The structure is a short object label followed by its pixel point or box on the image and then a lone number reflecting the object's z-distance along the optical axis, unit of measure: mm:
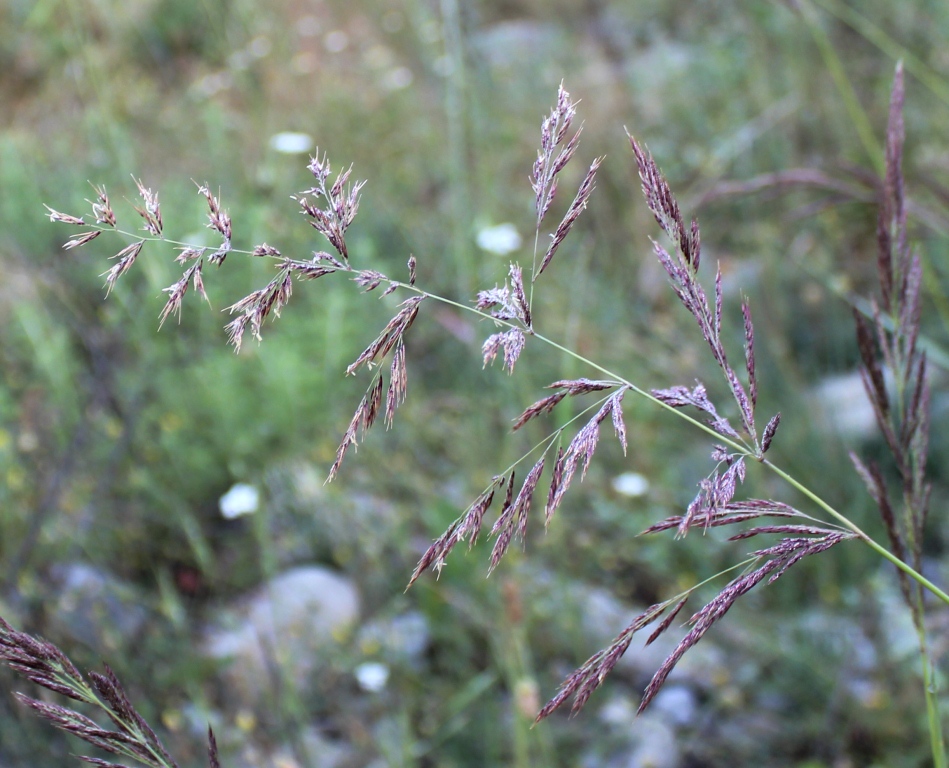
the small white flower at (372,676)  1886
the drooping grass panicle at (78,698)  635
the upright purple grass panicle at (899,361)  768
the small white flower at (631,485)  2480
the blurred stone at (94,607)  2094
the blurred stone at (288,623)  2301
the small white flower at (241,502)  1998
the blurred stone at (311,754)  1865
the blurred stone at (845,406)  2586
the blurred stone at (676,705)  2156
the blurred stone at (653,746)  1981
